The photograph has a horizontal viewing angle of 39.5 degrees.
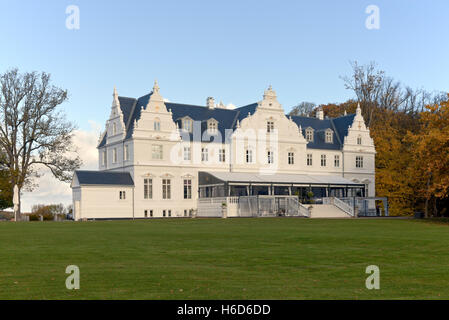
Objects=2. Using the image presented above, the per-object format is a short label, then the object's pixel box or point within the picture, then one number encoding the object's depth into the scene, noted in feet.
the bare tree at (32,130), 177.27
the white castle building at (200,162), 182.39
